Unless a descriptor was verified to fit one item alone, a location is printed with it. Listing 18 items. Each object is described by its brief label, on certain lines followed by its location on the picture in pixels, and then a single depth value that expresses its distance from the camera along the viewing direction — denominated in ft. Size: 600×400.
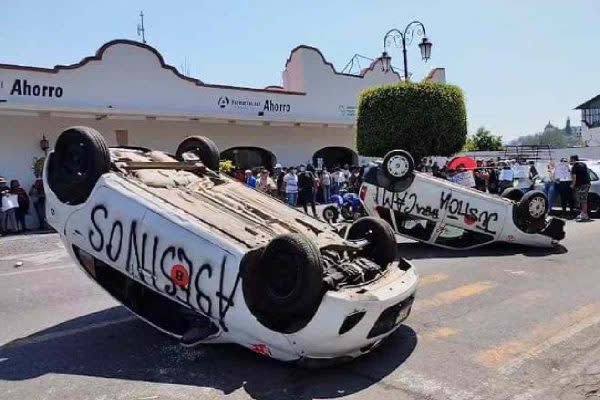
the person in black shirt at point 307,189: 54.85
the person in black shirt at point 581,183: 46.75
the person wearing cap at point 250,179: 54.60
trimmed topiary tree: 69.05
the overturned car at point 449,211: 31.09
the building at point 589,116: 187.01
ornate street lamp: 58.18
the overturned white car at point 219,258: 13.62
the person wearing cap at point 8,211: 46.37
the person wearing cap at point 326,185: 68.28
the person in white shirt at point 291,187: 55.98
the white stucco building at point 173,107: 54.95
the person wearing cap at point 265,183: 54.03
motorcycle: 44.86
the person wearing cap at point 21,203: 48.42
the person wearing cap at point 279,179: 61.41
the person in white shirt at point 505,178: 64.54
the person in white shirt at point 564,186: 49.96
